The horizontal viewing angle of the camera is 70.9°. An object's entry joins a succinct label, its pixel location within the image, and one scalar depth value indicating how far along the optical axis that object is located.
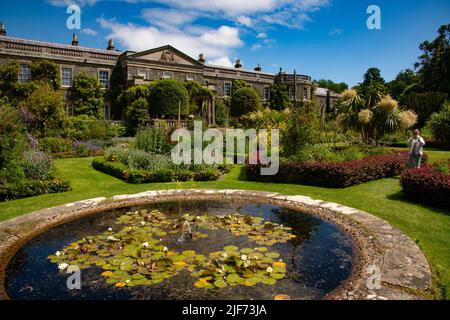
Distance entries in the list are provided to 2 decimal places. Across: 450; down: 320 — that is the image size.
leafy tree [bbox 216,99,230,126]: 30.91
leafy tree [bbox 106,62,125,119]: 26.80
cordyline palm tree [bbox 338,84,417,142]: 14.64
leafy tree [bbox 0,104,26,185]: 8.45
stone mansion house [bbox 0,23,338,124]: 22.97
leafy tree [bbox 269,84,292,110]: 37.31
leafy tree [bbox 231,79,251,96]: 33.97
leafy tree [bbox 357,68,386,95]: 62.99
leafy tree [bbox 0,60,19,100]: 21.78
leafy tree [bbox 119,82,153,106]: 25.16
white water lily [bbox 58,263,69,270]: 4.13
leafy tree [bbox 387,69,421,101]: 36.91
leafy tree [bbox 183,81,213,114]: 28.79
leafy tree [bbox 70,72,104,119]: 24.91
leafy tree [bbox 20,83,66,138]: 18.11
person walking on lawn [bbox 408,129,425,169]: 10.04
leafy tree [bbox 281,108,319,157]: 10.84
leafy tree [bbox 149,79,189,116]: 25.71
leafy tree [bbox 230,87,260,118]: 33.28
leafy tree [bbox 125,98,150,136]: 24.27
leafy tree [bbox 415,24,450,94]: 31.48
